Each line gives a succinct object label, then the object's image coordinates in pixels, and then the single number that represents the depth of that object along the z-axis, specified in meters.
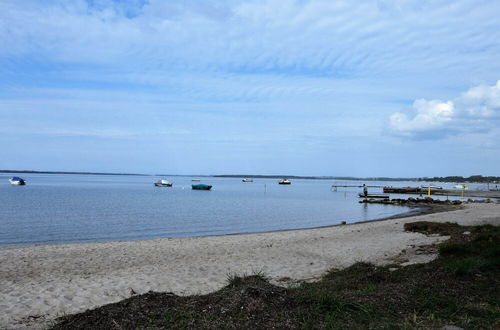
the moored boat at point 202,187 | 100.18
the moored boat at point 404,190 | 86.13
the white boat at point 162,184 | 120.06
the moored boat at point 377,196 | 63.78
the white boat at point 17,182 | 107.06
